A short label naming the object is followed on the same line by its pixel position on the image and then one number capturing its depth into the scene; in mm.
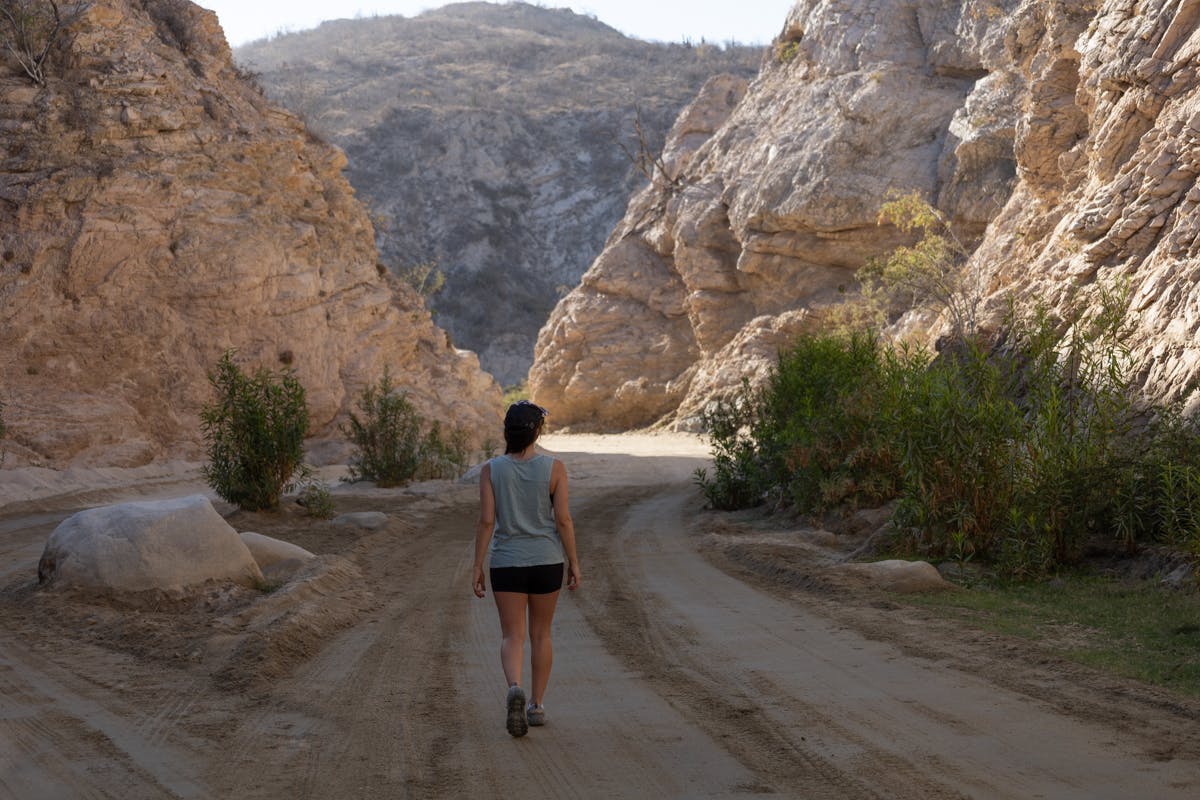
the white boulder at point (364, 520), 12938
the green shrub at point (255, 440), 13055
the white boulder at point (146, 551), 8250
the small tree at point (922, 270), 22188
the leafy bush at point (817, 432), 12052
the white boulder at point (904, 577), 8523
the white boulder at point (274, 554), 9719
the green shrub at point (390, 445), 18625
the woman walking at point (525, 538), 5254
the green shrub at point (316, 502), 13445
